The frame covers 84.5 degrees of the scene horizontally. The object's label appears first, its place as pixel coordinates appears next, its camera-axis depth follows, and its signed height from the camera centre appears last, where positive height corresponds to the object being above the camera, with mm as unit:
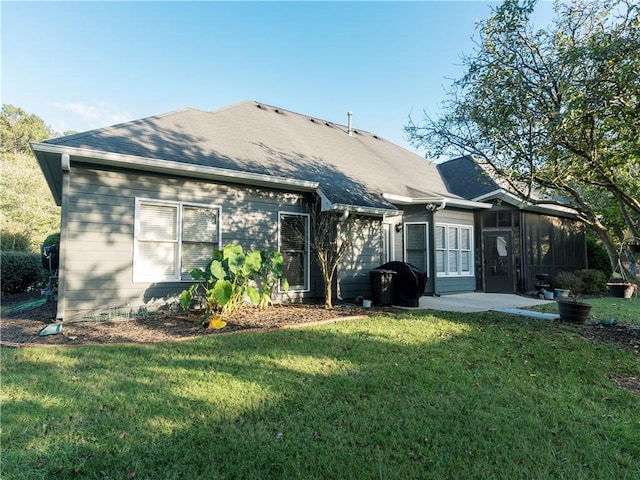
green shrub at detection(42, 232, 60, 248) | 13258 +641
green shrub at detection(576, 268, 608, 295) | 12961 -951
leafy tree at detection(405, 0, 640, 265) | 4977 +2489
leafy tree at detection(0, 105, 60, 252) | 17625 +2794
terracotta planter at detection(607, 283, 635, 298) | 11391 -1106
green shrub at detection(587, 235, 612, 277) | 15336 -74
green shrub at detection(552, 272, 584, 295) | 12656 -987
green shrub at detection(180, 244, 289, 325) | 6363 -433
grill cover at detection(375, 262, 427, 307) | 8570 -703
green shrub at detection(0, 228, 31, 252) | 16969 +803
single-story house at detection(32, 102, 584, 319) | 6539 +1188
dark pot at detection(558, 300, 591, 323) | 6566 -1057
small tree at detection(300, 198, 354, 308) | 8125 +440
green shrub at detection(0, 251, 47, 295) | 11727 -542
